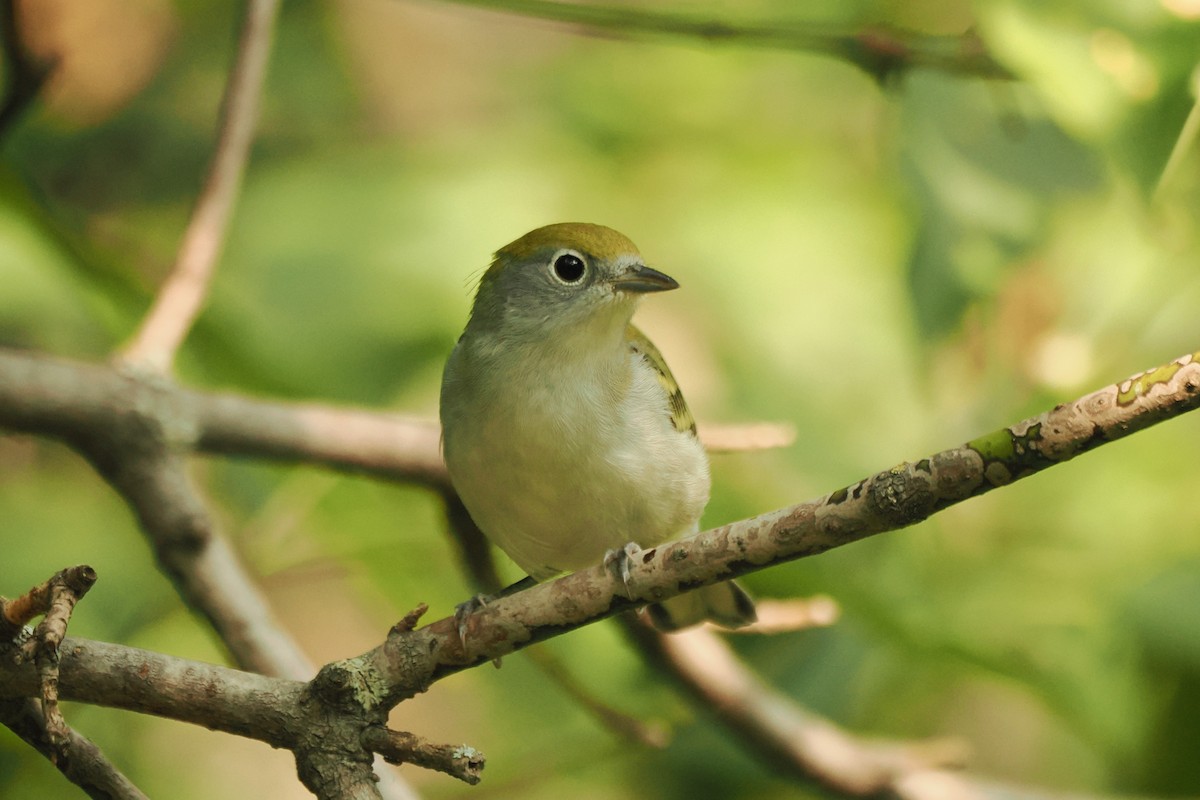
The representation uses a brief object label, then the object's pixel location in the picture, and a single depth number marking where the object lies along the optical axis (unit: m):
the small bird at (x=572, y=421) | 6.15
